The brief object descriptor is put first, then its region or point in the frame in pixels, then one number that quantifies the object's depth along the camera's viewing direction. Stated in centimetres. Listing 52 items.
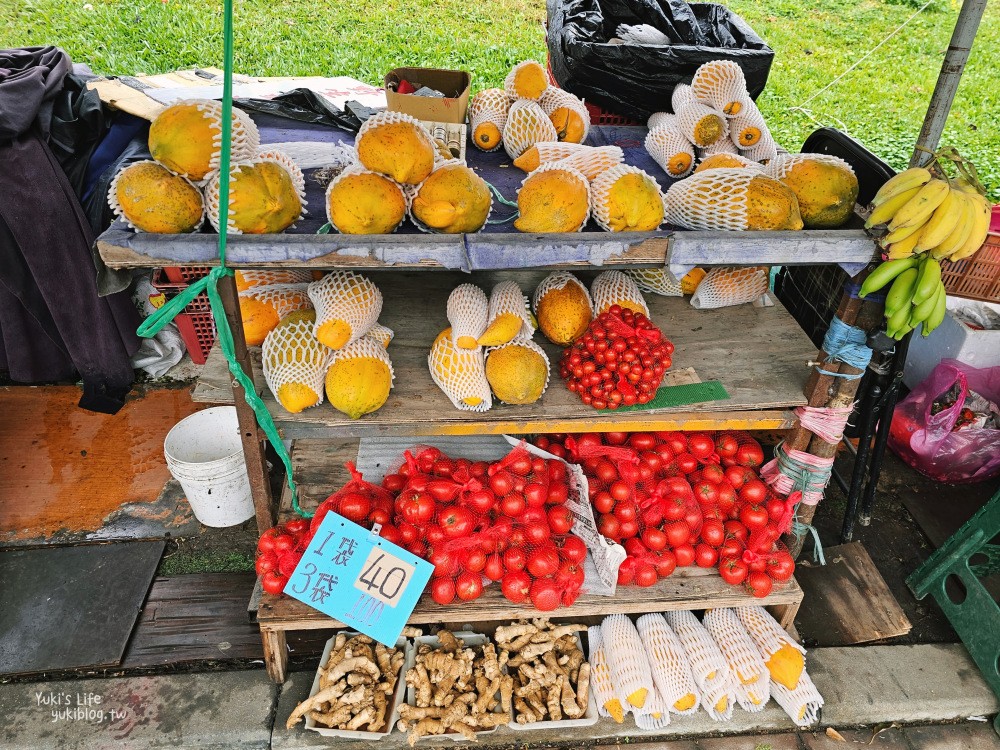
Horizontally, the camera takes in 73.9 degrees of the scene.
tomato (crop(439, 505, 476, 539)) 257
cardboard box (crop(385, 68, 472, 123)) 314
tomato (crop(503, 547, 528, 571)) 261
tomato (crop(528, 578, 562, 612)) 257
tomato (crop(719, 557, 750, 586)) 273
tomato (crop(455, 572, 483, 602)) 259
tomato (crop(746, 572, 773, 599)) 270
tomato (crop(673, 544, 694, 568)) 278
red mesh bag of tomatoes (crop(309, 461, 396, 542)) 264
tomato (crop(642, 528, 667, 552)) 273
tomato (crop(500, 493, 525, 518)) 263
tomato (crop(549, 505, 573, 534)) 269
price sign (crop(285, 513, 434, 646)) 248
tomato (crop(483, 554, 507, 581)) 262
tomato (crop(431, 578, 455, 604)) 256
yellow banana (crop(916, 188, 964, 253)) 195
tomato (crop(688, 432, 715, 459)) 295
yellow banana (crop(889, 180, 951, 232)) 194
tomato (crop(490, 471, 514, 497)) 266
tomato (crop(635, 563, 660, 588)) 267
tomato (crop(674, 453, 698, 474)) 294
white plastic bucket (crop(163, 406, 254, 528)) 314
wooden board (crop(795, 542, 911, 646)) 307
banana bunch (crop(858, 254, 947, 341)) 208
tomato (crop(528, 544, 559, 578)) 259
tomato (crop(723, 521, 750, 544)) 283
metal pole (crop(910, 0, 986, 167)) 206
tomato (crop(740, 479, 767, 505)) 288
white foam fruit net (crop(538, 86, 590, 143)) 312
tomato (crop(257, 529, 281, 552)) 264
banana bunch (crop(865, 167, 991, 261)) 195
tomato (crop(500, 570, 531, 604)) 260
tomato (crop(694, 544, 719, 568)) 278
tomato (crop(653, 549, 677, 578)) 271
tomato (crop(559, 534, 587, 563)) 264
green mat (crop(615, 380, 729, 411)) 250
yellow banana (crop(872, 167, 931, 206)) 199
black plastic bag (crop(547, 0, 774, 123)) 378
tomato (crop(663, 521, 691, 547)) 274
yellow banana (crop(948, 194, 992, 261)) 200
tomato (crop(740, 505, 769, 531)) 282
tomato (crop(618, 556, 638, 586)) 270
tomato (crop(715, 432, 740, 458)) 301
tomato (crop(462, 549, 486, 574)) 259
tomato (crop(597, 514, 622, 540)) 277
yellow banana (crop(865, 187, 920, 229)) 200
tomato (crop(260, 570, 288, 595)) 260
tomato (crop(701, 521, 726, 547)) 278
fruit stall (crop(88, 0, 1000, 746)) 202
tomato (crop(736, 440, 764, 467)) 303
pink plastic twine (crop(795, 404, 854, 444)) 253
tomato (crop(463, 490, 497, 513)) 263
